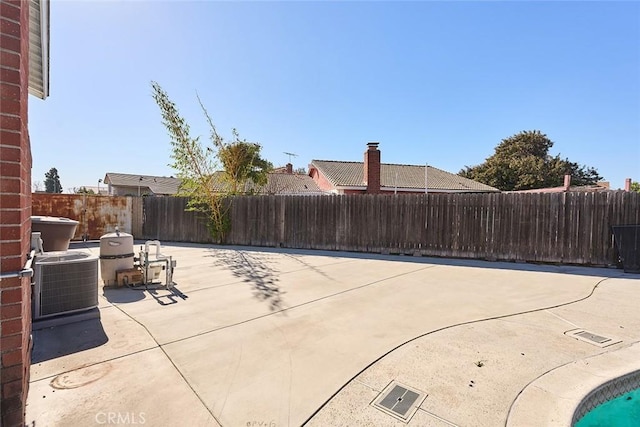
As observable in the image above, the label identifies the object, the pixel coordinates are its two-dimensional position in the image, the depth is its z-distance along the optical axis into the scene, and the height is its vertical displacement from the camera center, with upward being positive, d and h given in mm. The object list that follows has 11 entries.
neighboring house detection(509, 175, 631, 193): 21409 +2700
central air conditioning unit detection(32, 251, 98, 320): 3369 -992
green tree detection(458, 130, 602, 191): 29766 +4839
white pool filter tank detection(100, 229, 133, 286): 5070 -930
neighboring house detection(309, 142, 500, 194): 18562 +2300
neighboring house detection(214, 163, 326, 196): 22625 +1892
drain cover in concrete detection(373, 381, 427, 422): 1984 -1388
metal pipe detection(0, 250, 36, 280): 1557 -400
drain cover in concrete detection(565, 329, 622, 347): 3059 -1355
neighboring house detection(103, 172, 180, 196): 33312 +2195
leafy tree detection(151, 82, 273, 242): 10367 +1577
